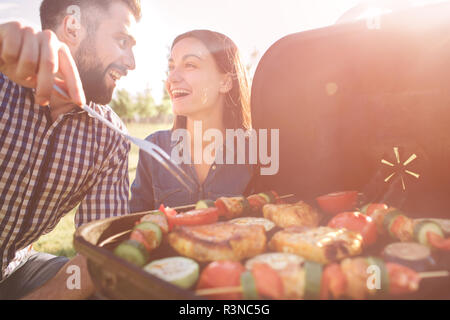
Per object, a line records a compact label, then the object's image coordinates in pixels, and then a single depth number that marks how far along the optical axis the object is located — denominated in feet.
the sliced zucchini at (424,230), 2.32
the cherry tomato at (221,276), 1.94
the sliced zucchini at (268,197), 2.87
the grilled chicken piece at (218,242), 2.17
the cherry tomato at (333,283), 1.94
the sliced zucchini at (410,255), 2.11
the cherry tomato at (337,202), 2.80
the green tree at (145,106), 236.64
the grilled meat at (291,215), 2.56
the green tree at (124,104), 215.89
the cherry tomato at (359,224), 2.42
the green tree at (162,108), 250.09
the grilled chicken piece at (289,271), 1.93
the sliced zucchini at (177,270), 1.97
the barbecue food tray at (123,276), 1.78
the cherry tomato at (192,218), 2.50
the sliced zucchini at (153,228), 2.29
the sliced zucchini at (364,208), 2.73
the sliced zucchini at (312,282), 1.92
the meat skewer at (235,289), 1.83
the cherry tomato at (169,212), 2.50
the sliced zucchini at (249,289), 1.88
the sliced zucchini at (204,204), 2.67
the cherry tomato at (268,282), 1.91
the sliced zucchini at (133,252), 2.08
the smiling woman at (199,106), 4.28
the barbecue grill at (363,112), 2.68
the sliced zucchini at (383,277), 1.94
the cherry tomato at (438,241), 2.27
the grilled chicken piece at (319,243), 2.15
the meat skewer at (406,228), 2.30
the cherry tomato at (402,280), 1.91
